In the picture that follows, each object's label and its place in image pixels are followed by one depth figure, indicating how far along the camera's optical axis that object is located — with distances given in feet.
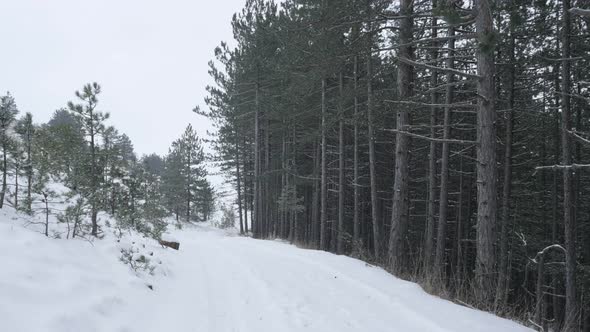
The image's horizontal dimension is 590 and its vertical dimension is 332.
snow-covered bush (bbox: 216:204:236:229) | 133.00
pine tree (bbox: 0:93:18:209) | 21.38
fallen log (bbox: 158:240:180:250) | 34.12
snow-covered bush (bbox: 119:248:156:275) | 18.99
